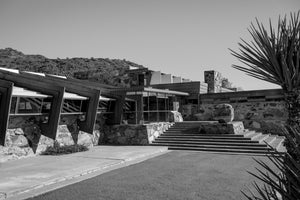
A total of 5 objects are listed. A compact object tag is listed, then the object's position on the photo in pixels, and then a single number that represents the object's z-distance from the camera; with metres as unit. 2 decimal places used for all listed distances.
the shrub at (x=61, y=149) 12.43
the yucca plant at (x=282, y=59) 2.49
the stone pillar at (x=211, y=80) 23.08
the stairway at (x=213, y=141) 13.20
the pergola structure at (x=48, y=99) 10.52
